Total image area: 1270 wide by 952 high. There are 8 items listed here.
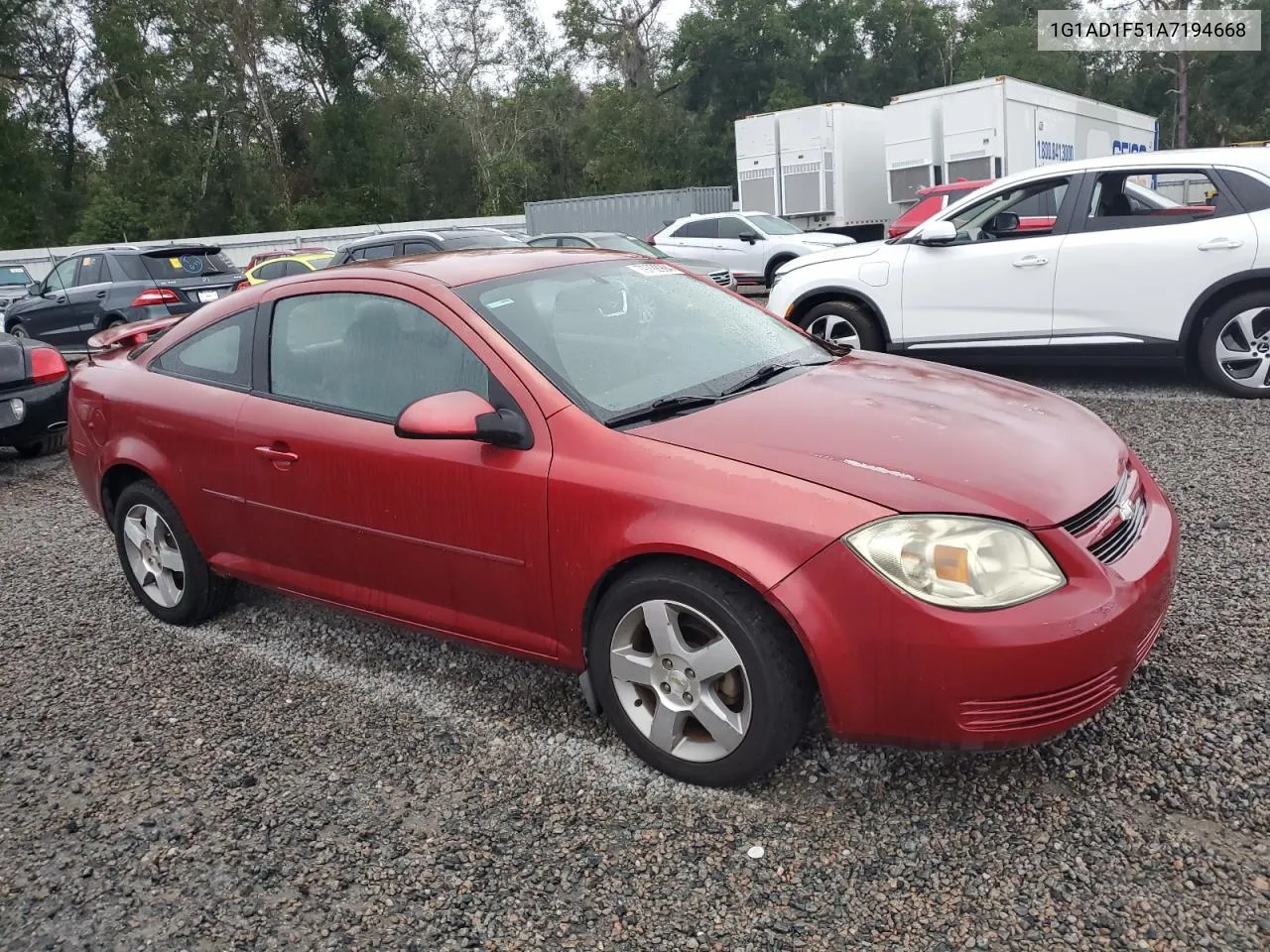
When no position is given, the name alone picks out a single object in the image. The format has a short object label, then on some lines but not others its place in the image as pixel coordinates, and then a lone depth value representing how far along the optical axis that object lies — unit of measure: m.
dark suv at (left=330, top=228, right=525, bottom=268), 12.44
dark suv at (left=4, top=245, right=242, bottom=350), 13.84
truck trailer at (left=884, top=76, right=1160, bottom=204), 18.06
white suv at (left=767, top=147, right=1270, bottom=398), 6.64
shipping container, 27.59
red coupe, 2.52
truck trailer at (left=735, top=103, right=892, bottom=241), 20.95
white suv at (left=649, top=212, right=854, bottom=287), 17.67
